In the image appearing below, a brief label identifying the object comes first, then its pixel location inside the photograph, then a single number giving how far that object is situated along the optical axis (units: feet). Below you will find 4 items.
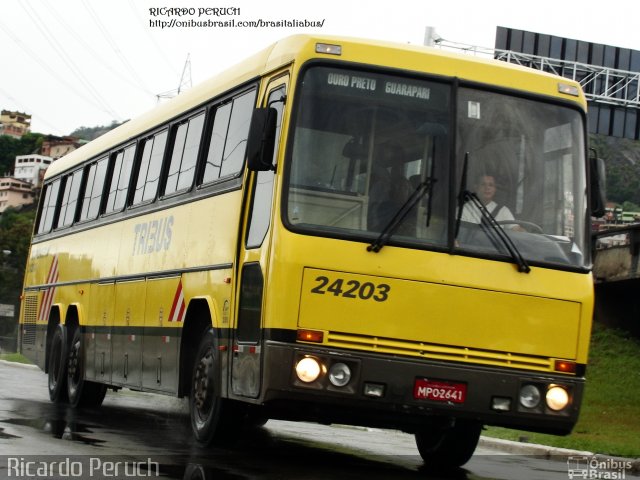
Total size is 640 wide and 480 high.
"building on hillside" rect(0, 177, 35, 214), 614.34
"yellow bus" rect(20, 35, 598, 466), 32.76
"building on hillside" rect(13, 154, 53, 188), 617.74
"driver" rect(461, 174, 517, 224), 33.76
